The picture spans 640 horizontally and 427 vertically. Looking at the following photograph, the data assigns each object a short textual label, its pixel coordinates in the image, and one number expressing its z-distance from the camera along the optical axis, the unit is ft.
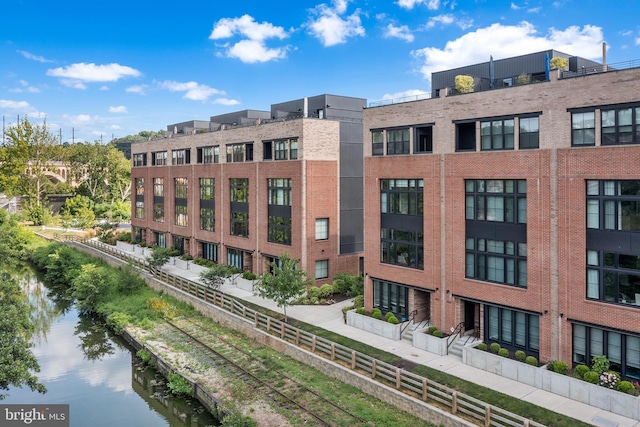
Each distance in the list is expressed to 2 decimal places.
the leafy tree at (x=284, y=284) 98.17
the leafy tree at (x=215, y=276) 126.78
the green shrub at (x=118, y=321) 113.91
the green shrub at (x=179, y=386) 80.33
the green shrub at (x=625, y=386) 60.64
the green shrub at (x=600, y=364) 65.36
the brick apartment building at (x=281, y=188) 125.49
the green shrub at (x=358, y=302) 103.83
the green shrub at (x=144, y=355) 96.07
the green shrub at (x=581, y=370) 66.39
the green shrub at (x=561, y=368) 68.18
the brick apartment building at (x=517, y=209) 66.54
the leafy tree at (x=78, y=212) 265.34
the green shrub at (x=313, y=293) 116.67
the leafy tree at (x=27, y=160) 279.69
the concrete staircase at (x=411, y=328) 89.10
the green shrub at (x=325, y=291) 117.29
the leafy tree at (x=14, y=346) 61.72
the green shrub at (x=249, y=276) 134.31
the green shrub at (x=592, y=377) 63.82
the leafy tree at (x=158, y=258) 148.25
